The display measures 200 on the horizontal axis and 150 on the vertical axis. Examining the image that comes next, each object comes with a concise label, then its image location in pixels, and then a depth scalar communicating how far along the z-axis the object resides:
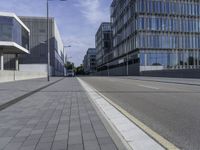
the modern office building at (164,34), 39.87
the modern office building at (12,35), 31.74
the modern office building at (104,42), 68.20
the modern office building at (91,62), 96.11
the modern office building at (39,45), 48.15
